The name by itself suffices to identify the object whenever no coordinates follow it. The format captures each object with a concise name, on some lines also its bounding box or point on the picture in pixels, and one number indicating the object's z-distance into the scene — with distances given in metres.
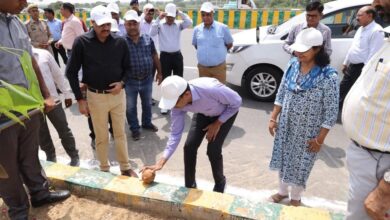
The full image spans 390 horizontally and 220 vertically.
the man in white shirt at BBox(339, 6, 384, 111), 4.55
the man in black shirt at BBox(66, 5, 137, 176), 3.20
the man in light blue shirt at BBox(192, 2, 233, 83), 5.08
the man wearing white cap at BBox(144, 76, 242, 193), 2.50
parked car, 5.70
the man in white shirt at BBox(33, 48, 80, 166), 3.36
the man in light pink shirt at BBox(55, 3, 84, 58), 5.54
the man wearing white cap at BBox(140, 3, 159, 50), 6.02
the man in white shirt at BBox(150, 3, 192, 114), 5.48
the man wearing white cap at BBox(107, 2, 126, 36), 5.71
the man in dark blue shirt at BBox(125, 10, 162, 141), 4.34
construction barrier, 15.36
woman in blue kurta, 2.56
